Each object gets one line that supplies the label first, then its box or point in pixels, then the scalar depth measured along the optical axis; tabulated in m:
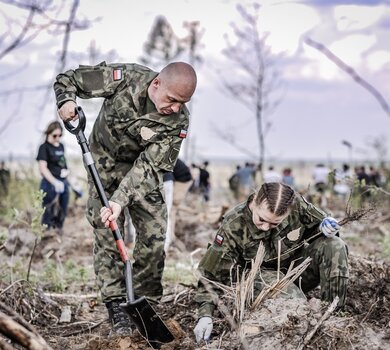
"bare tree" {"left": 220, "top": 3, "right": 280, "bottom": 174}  15.41
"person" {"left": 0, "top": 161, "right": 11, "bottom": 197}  10.72
